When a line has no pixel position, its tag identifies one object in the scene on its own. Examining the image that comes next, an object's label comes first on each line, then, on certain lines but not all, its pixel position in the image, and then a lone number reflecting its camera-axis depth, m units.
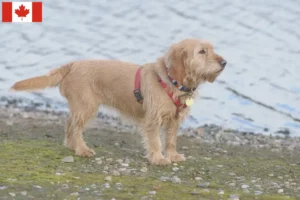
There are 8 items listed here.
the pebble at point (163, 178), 13.92
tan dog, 15.61
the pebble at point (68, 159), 15.19
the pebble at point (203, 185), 13.44
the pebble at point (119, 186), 12.90
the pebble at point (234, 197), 12.52
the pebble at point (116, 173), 14.07
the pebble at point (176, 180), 13.71
